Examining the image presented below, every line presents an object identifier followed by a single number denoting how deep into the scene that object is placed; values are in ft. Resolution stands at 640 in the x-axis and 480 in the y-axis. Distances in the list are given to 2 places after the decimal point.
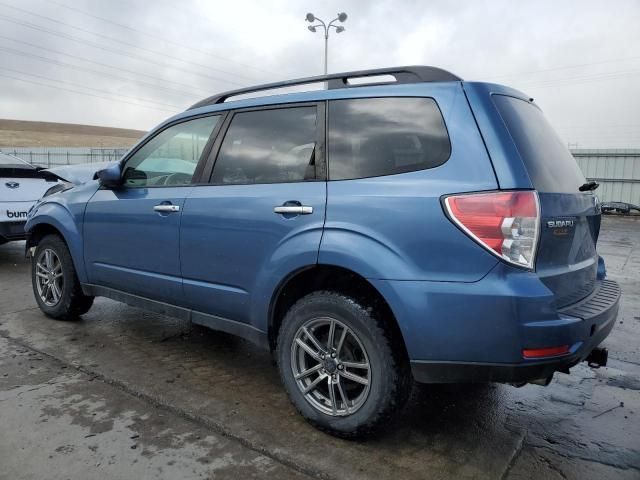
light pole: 70.09
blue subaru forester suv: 7.23
